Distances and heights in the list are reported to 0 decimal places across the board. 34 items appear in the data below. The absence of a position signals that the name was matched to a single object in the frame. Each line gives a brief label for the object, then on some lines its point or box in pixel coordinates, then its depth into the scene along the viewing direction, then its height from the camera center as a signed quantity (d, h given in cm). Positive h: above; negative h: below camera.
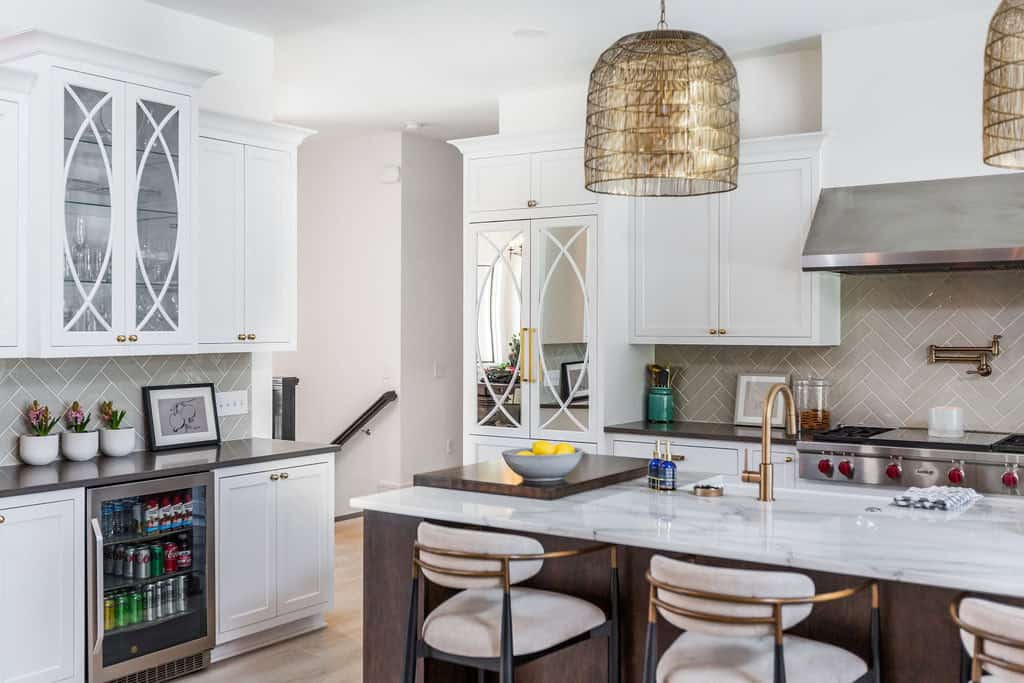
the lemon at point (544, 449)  308 -32
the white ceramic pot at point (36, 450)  373 -40
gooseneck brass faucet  280 -27
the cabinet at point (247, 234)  433 +53
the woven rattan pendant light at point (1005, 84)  222 +62
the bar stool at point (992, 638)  190 -58
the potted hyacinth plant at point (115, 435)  398 -36
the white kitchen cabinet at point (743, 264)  472 +44
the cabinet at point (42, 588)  327 -84
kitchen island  224 -49
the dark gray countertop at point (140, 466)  340 -47
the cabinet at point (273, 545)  402 -86
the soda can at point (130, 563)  366 -82
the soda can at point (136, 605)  368 -99
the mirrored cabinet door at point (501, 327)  534 +12
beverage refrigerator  353 -90
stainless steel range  398 -48
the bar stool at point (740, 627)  209 -62
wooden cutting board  298 -43
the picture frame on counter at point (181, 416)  424 -31
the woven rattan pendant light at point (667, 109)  249 +62
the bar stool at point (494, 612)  242 -69
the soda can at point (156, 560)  375 -83
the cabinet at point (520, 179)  518 +94
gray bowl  300 -37
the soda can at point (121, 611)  362 -100
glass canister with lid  482 -28
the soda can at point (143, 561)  369 -82
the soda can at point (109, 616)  358 -100
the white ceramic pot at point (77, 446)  385 -40
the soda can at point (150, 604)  373 -100
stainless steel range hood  402 +53
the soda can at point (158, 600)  376 -99
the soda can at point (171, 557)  381 -83
